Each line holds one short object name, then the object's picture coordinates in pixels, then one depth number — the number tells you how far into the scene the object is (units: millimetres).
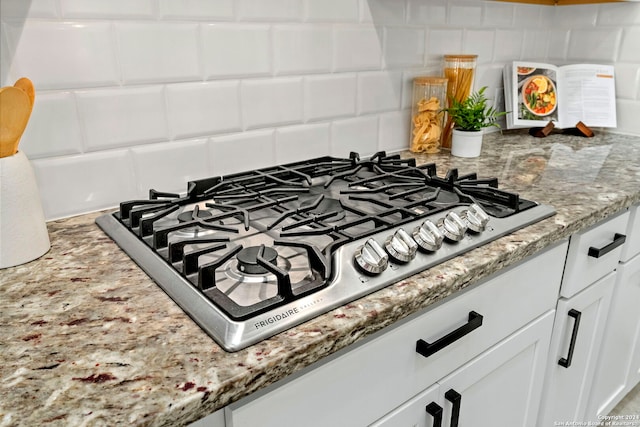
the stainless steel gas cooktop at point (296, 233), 668
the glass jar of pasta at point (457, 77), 1562
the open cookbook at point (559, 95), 1862
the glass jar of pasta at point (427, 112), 1526
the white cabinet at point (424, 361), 651
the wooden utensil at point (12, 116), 754
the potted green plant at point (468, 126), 1501
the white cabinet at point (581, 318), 1137
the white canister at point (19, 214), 776
